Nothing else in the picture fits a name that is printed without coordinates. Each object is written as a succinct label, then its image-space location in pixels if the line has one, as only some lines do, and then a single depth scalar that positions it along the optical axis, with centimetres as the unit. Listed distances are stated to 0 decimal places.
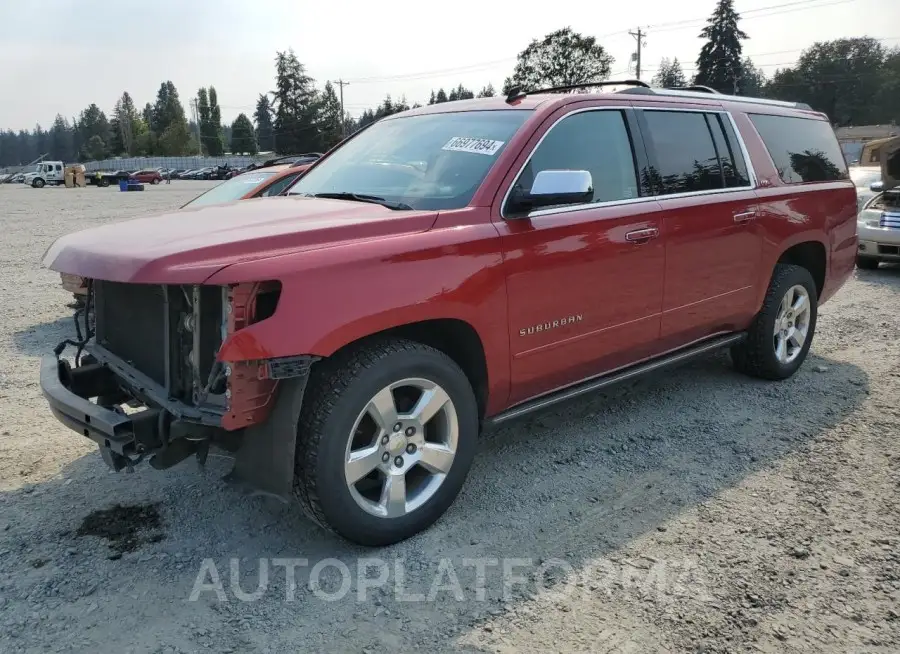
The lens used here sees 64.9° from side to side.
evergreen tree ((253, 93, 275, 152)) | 13225
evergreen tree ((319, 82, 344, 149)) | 9312
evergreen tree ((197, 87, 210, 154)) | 12634
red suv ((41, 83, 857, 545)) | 267
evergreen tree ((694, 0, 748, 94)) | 7731
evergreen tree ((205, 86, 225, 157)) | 12512
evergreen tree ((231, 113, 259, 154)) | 11481
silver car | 995
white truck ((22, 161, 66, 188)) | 5456
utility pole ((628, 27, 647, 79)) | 6412
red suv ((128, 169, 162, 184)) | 6171
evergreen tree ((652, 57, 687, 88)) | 9419
